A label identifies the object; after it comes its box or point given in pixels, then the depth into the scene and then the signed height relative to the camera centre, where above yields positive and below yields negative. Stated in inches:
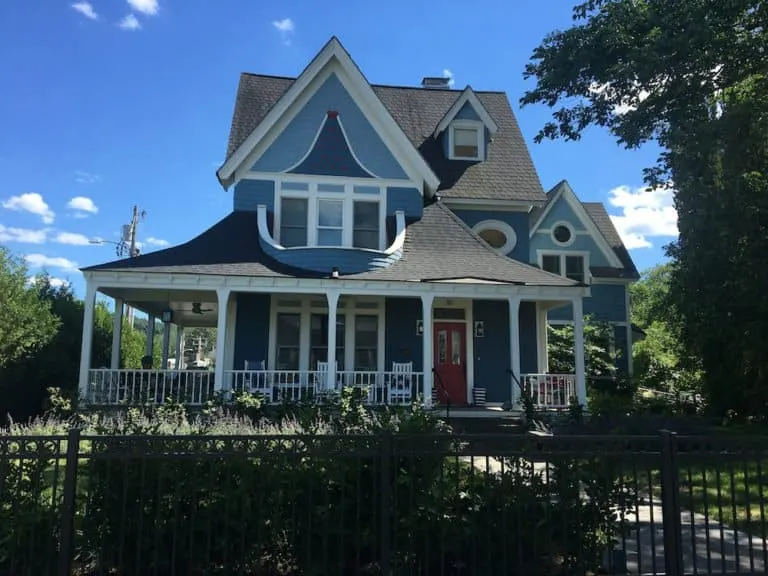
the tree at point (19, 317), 589.9 +42.8
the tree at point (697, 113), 490.6 +237.5
